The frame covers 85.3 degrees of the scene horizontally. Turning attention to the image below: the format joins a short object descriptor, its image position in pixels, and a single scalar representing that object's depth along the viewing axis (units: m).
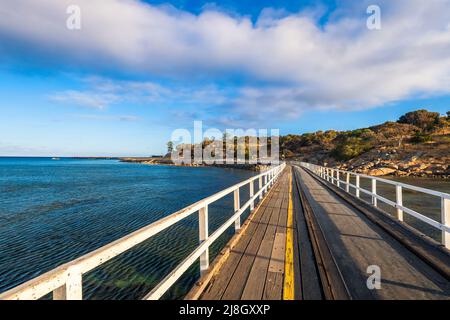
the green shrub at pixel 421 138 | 52.12
